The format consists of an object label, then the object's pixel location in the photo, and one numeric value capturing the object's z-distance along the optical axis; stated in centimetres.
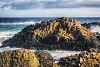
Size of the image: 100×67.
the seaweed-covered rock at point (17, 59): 1672
